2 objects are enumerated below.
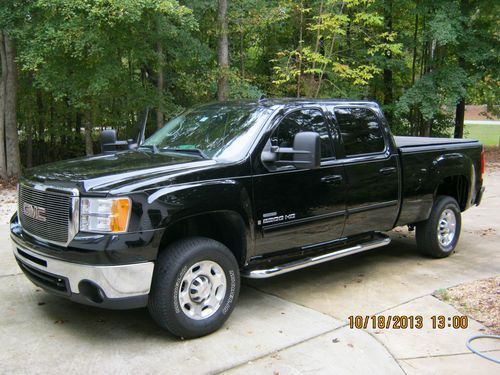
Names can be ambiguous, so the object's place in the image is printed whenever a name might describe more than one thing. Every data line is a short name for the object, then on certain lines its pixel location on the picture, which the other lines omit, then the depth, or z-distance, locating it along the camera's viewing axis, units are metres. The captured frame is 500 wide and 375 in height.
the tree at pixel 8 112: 13.55
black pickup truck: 3.87
